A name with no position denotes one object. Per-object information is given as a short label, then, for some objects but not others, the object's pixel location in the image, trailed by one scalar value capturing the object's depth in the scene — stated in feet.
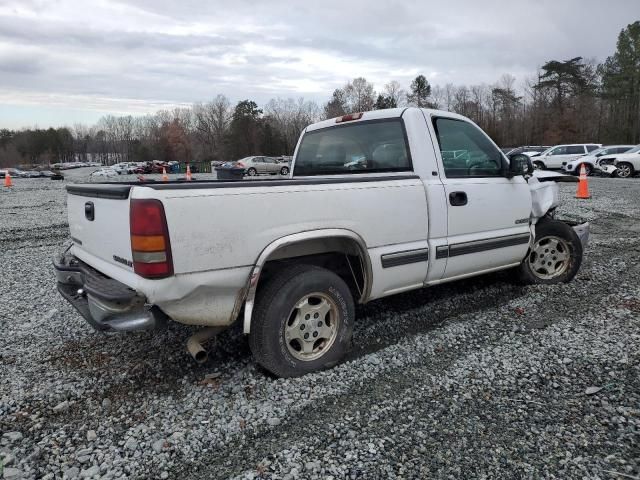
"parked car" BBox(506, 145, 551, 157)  116.26
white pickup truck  8.95
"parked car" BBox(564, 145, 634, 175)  80.18
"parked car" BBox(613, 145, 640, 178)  73.77
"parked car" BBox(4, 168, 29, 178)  170.62
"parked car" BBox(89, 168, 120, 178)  168.08
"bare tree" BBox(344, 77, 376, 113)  281.33
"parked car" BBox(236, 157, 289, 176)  127.13
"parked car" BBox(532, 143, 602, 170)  89.88
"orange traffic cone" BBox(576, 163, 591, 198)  45.65
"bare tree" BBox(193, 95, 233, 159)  321.73
